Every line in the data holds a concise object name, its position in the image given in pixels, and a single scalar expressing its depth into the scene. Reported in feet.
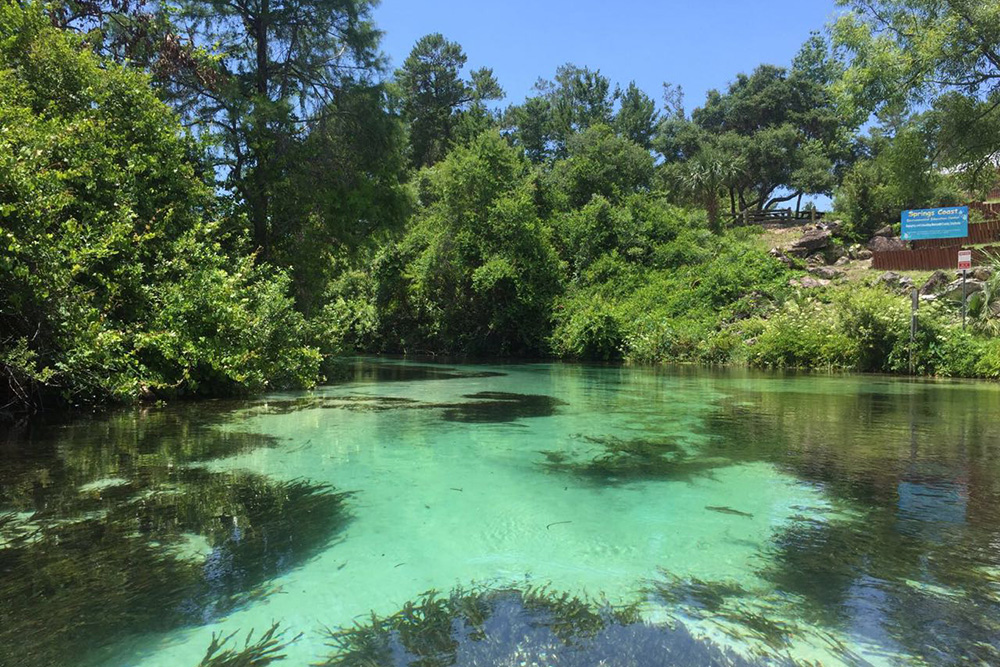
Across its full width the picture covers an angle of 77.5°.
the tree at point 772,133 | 133.59
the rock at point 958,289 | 54.28
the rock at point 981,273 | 58.80
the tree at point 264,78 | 44.83
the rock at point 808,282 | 71.05
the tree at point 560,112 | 137.80
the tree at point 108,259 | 22.38
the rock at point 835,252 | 85.25
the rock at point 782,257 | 81.56
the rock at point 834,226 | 92.53
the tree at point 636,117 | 146.00
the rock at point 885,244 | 81.76
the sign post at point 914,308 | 48.24
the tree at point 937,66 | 46.55
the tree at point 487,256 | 82.38
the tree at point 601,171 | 95.35
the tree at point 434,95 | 134.72
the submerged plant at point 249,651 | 7.59
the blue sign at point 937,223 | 68.95
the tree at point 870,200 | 91.09
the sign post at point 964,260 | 46.71
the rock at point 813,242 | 87.30
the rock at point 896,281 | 64.48
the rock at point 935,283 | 59.53
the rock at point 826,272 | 75.82
